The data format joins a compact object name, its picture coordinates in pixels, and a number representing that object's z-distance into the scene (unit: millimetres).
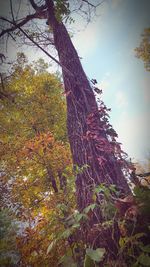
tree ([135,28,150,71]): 15914
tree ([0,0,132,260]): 2561
